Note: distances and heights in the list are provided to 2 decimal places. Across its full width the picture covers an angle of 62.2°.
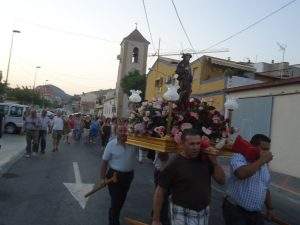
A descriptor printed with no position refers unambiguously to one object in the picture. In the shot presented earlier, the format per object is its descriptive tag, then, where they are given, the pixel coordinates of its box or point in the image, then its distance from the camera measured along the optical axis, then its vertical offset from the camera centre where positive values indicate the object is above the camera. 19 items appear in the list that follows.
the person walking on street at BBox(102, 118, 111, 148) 12.62 -0.93
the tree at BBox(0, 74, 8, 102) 25.10 +1.53
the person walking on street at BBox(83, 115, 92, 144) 15.54 -1.09
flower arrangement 3.33 +0.02
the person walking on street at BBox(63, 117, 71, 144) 14.16 -1.14
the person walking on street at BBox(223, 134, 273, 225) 2.70 -0.70
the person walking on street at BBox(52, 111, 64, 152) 10.67 -0.89
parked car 15.43 -0.73
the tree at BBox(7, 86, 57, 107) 38.92 +1.73
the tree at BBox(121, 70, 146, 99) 31.79 +4.58
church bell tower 34.64 +8.51
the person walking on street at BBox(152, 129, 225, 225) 2.37 -0.60
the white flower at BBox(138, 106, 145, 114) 3.73 +0.13
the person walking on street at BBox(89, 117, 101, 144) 14.22 -0.98
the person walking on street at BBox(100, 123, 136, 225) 3.72 -0.79
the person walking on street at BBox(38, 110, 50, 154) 9.68 -0.84
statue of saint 3.59 +0.65
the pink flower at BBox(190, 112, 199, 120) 3.37 +0.11
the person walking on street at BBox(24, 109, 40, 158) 9.05 -0.79
